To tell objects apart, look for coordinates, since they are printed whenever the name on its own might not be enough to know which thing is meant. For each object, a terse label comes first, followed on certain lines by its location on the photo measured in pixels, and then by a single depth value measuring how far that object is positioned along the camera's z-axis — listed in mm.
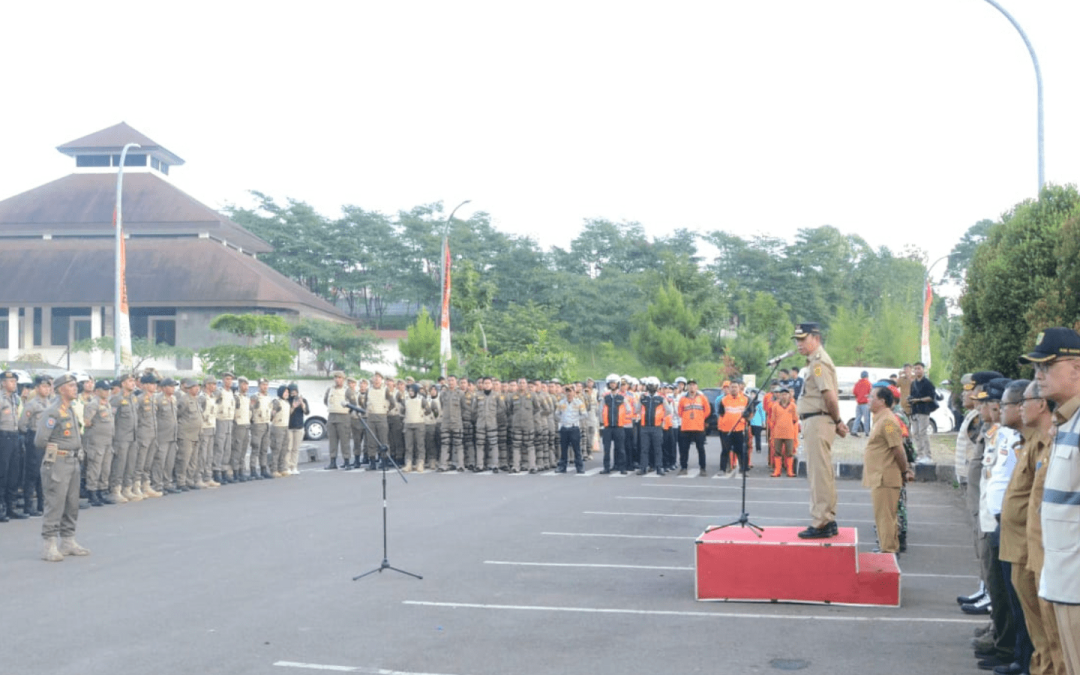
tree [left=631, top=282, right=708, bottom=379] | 53531
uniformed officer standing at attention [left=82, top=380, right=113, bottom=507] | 17250
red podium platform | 9523
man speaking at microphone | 9844
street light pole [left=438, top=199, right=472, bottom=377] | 30344
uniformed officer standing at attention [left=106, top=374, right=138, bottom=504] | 18297
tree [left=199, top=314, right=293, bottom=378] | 38656
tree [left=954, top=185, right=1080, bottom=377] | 15055
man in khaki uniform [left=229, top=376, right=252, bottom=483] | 22172
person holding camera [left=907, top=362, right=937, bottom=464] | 17531
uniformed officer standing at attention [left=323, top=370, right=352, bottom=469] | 25031
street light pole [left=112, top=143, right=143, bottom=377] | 25266
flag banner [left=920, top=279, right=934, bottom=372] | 38719
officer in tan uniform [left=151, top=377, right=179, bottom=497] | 19375
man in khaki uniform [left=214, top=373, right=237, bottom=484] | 21594
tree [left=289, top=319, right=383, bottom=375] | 47719
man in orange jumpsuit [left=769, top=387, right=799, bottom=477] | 23062
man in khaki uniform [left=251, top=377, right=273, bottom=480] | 22766
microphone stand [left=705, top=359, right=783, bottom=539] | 10320
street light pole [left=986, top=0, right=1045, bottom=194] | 15178
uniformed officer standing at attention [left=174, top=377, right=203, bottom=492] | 20078
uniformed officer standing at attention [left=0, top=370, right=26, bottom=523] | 15609
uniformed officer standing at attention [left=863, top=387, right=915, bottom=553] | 11211
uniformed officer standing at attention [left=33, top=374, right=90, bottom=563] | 11992
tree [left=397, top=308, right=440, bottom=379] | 44688
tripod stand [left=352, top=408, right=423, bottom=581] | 10700
